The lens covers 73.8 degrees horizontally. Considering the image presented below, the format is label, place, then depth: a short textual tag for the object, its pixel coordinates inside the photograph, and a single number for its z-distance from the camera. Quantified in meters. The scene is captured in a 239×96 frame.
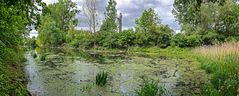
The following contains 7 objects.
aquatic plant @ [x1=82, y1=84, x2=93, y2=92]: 4.58
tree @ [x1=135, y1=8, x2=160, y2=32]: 20.97
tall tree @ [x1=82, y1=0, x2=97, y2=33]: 25.66
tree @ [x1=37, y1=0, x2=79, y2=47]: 28.91
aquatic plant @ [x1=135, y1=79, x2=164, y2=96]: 3.48
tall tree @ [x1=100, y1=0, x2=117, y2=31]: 28.60
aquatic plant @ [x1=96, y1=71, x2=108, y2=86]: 4.80
